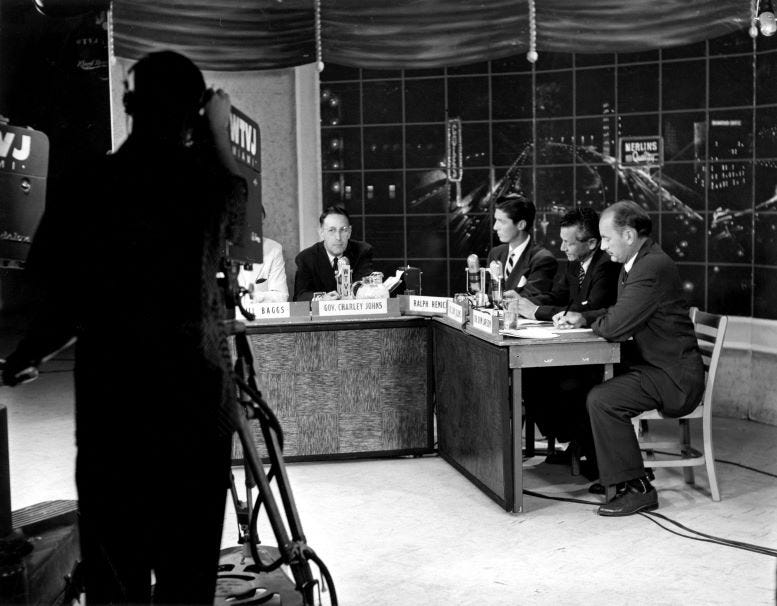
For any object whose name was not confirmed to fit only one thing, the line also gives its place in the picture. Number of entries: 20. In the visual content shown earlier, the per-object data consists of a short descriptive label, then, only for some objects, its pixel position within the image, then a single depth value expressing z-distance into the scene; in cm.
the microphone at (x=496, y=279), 486
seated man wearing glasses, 585
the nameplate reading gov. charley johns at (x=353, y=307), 538
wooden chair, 458
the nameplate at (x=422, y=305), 538
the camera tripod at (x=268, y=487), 265
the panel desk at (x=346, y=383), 538
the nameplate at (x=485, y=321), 455
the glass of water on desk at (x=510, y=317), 469
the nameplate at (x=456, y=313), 496
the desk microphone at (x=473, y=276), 493
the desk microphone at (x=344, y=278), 546
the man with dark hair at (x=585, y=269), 523
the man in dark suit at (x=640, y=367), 449
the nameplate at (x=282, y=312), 538
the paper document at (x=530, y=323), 508
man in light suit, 611
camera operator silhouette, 213
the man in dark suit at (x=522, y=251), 571
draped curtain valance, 589
